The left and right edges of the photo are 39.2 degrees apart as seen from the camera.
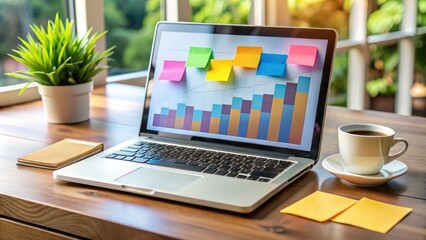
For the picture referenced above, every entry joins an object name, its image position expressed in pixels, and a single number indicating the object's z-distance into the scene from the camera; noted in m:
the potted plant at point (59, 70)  1.39
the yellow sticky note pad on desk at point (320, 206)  0.84
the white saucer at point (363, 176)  0.94
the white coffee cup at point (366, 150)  0.94
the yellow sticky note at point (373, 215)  0.80
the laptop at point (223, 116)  0.97
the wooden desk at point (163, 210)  0.79
